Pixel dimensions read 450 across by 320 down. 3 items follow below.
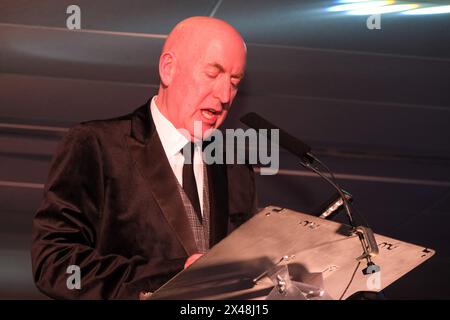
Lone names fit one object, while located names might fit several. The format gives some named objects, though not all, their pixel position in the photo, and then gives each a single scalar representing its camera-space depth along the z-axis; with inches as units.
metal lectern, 148.9
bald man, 159.8
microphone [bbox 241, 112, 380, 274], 152.1
